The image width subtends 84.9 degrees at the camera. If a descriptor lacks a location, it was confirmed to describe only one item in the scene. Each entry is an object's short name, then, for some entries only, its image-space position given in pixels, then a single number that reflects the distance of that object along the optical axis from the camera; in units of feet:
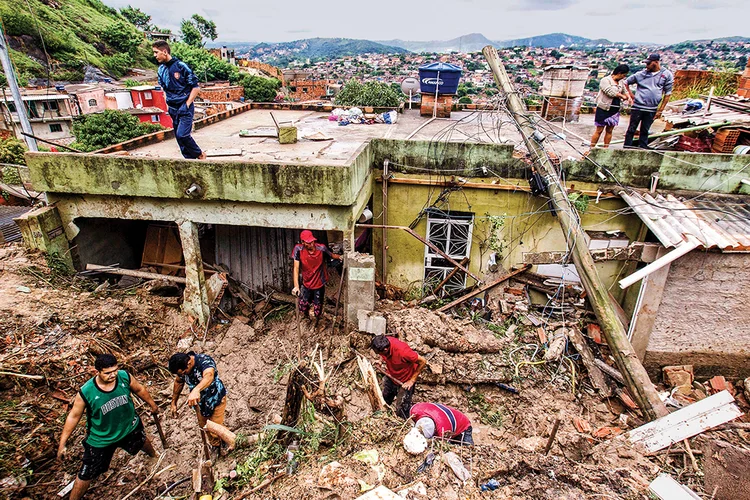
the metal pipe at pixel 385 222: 28.73
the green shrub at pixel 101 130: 83.51
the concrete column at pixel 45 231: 22.75
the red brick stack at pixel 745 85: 35.96
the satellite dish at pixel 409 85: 47.98
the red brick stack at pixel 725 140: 26.76
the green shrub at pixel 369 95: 87.04
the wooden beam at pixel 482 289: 27.83
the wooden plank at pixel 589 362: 22.17
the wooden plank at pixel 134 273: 25.64
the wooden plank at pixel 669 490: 11.33
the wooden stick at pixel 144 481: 14.89
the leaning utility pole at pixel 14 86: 35.17
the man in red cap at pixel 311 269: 22.63
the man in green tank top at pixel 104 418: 14.25
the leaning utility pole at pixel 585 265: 18.98
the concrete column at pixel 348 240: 23.38
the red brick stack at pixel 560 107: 39.81
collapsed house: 22.20
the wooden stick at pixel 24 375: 17.22
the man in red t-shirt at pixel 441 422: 13.60
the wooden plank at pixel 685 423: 16.43
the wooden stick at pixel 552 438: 13.66
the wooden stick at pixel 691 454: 16.06
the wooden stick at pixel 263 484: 12.09
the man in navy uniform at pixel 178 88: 21.20
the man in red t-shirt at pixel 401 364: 16.65
